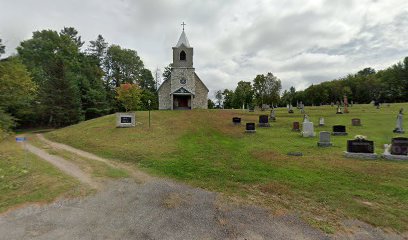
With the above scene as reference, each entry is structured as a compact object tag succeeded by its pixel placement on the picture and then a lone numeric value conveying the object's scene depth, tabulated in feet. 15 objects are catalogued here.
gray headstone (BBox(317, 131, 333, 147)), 44.78
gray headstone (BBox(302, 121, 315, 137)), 55.77
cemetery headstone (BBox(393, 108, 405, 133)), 55.52
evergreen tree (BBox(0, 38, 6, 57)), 64.80
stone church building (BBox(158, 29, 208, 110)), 128.16
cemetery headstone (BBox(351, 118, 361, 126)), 70.28
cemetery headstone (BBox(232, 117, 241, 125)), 78.59
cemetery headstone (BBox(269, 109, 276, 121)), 84.40
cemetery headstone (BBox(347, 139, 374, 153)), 35.70
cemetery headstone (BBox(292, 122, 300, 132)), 65.12
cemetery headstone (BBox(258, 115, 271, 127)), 73.00
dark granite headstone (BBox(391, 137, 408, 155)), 33.63
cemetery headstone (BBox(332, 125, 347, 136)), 57.06
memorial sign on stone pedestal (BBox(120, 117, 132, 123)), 74.13
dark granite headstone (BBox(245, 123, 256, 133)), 63.46
